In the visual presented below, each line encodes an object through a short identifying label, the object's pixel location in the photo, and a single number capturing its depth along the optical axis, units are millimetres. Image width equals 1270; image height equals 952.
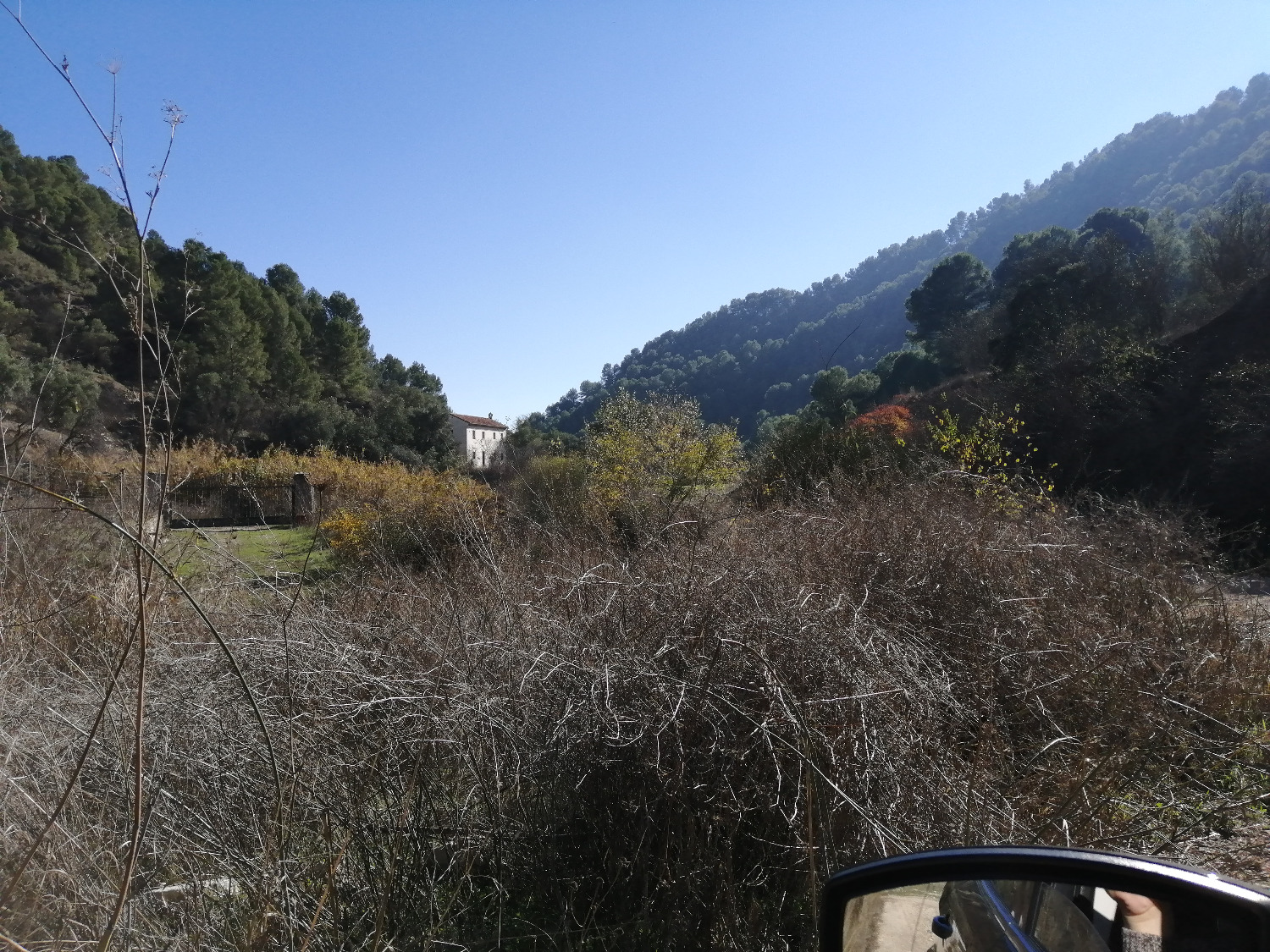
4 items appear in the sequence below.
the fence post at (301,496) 14299
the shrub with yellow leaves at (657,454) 12164
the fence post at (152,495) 6439
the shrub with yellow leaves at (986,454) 7086
